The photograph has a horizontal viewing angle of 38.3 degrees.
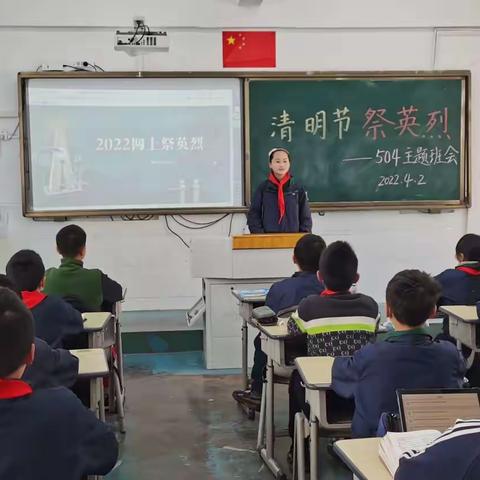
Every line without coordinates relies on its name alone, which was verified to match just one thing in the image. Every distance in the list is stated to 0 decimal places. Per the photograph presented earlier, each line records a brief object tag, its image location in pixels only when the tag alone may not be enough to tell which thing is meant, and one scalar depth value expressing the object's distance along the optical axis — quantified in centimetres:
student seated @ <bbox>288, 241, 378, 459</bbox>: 281
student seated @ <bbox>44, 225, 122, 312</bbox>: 373
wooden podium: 492
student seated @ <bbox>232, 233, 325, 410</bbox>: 354
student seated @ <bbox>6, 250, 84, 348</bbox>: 293
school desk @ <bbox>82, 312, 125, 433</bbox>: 324
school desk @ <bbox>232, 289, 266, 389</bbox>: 401
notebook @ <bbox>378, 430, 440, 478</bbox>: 157
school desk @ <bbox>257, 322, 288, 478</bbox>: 310
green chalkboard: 612
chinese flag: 605
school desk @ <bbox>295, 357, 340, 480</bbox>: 234
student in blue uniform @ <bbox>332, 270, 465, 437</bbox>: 212
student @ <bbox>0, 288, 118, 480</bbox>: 159
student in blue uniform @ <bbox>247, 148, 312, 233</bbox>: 532
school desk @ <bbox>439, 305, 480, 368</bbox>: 355
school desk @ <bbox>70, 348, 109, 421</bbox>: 249
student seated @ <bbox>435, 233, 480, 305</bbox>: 407
